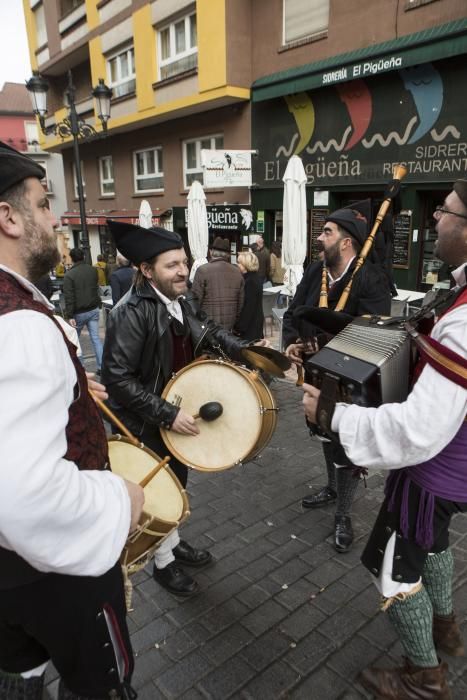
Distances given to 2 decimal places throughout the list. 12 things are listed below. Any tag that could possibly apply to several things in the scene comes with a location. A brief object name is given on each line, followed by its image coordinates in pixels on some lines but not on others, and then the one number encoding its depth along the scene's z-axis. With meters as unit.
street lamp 9.02
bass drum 2.48
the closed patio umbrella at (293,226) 7.94
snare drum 1.80
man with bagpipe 3.09
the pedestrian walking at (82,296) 7.06
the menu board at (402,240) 10.84
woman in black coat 5.82
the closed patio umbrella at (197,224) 10.18
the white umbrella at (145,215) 12.23
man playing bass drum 2.50
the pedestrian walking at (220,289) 5.53
